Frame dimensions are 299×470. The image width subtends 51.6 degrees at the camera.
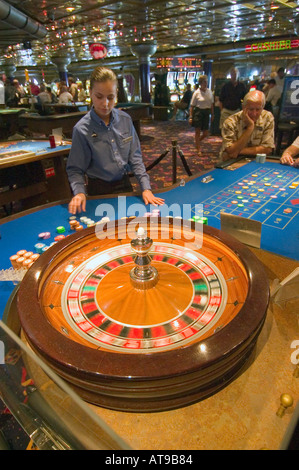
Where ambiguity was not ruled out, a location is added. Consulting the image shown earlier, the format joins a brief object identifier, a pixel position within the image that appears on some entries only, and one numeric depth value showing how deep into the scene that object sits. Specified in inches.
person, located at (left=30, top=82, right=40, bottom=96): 520.7
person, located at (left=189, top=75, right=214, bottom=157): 293.1
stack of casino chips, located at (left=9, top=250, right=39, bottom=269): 52.1
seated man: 122.8
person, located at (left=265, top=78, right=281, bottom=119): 325.7
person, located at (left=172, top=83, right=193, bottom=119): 515.5
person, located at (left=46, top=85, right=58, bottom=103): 448.3
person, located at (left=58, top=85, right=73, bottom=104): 440.5
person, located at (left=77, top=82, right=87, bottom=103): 622.7
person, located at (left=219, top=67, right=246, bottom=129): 281.6
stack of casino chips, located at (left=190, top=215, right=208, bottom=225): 66.1
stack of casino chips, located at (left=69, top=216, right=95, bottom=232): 67.1
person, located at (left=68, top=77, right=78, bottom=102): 535.3
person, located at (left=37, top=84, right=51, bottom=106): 428.1
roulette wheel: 27.2
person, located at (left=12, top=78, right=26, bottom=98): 532.0
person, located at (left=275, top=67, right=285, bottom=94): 346.9
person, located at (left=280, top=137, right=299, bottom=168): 109.7
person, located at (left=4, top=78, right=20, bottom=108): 503.8
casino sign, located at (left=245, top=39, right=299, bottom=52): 439.2
